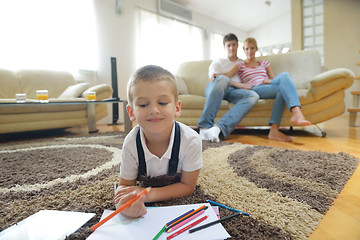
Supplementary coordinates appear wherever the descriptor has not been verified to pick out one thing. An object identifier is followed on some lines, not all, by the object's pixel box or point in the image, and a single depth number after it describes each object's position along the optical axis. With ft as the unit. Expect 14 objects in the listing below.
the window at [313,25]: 12.91
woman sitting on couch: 5.75
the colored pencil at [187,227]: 1.64
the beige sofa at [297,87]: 6.26
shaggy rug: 1.98
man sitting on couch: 5.93
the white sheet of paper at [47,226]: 1.75
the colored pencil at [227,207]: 2.03
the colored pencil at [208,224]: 1.68
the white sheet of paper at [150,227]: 1.67
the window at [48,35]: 9.43
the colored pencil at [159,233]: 1.61
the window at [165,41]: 13.70
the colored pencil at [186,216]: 1.74
